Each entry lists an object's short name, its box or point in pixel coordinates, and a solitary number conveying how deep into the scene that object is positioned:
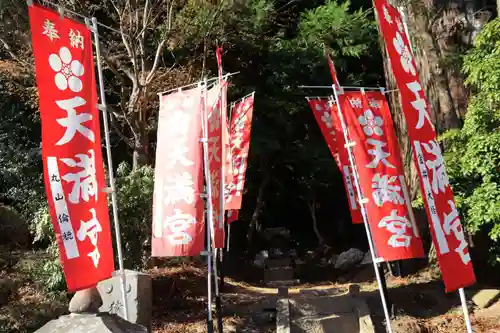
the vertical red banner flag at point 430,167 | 5.25
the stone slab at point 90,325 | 3.78
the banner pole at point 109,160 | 5.55
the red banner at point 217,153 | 7.27
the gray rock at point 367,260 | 15.02
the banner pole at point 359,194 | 6.64
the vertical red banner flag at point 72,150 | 4.67
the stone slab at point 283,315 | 7.89
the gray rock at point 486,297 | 9.01
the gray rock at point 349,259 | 15.55
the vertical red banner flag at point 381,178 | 6.73
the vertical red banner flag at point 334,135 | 9.68
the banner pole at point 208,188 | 6.64
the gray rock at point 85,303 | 4.04
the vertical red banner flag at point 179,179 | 6.59
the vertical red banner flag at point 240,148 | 10.40
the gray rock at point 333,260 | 16.69
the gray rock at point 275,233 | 19.56
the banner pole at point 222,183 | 7.23
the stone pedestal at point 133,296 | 7.19
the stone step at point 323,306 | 8.65
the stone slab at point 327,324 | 8.05
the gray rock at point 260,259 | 16.79
